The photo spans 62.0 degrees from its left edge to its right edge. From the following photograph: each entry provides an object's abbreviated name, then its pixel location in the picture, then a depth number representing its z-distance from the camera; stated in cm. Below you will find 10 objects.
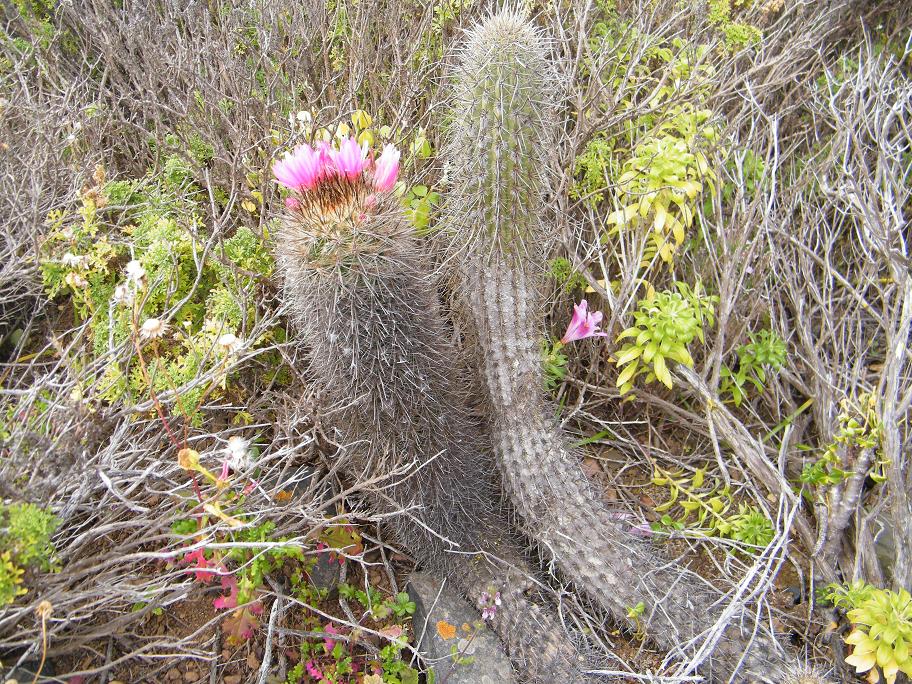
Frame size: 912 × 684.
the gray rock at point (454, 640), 61
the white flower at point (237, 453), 51
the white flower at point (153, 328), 51
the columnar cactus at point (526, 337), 58
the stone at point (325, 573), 66
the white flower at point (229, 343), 54
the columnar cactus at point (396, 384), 52
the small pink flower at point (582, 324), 70
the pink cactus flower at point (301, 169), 50
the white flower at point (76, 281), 63
